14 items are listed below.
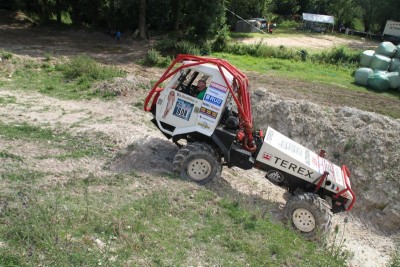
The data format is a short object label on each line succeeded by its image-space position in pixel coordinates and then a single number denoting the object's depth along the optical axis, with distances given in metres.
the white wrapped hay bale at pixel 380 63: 21.20
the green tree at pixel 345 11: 41.44
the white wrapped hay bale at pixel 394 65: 21.05
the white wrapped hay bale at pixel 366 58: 22.33
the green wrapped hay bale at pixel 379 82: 18.58
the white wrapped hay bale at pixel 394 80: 18.73
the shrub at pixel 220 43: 24.14
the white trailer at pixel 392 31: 35.50
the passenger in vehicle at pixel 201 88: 8.53
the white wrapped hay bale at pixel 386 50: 22.59
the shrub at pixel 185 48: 20.91
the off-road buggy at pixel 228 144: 8.38
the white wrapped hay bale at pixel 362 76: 19.06
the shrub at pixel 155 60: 18.88
